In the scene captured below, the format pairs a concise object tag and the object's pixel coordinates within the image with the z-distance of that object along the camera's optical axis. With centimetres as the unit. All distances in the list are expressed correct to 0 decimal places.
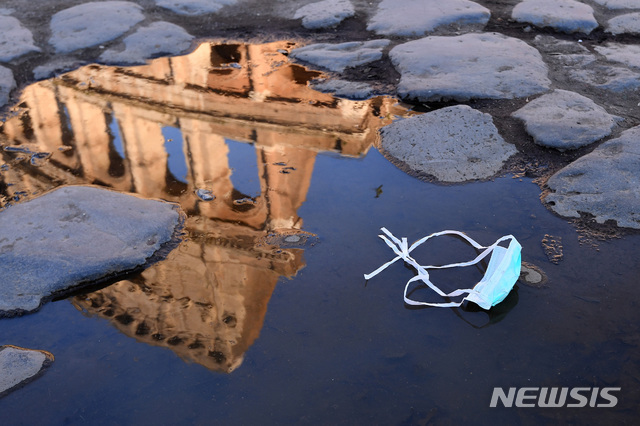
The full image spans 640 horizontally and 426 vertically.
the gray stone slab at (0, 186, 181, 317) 207
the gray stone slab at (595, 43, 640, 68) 346
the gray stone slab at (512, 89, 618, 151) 274
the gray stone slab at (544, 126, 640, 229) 234
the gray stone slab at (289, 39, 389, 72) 369
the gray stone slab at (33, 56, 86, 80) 374
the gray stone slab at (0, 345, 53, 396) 175
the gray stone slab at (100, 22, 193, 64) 388
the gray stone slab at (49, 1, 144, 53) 405
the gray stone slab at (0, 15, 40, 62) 387
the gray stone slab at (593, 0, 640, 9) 420
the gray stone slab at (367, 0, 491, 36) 401
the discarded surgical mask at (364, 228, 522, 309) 198
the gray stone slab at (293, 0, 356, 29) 423
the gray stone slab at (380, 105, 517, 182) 266
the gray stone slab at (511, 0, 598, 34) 395
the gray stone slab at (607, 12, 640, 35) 390
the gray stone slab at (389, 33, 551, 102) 318
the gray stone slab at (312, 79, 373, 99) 337
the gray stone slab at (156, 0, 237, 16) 447
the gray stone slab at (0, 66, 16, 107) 347
